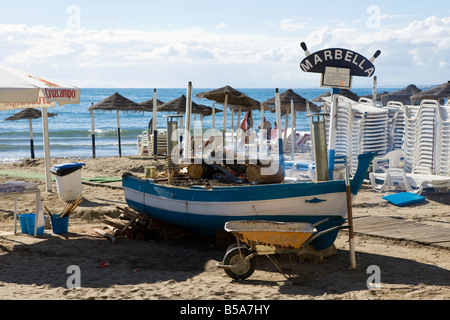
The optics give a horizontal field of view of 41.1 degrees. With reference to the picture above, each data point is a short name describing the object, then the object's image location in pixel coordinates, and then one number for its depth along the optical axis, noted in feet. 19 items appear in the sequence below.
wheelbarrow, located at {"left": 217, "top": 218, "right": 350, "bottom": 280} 23.77
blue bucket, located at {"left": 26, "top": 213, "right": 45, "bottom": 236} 31.99
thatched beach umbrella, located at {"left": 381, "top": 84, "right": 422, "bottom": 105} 111.24
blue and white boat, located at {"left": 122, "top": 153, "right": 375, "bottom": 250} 26.08
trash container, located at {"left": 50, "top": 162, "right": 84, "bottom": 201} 40.75
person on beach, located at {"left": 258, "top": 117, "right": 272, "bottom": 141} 79.66
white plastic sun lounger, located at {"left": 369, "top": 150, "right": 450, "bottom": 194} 42.68
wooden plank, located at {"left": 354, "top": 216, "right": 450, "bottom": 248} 29.94
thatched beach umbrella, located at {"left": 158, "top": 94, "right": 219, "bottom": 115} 75.00
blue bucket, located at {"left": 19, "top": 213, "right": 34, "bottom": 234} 32.50
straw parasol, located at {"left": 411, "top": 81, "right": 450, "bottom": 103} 80.64
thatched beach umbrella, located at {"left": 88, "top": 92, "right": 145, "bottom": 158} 79.97
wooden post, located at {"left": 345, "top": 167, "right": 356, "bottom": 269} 24.86
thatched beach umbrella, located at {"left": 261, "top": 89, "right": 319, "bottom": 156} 81.51
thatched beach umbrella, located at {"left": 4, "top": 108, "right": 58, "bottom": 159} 83.35
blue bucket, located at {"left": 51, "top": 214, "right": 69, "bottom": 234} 32.68
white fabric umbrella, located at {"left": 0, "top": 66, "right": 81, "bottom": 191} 29.91
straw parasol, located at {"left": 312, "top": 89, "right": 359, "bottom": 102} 92.23
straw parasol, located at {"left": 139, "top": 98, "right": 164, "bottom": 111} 82.04
